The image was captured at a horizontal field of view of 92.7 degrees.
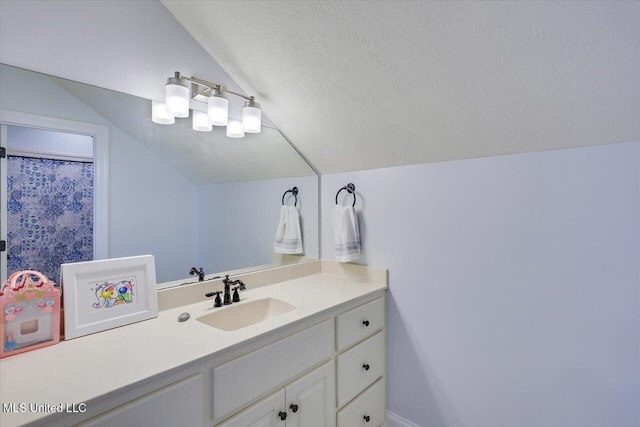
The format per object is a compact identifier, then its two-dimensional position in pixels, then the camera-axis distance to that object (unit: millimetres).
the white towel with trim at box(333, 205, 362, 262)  1830
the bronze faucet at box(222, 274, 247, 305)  1526
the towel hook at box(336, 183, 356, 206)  1926
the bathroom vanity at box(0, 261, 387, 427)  815
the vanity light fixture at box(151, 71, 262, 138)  1451
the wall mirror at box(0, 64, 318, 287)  1146
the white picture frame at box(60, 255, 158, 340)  1119
